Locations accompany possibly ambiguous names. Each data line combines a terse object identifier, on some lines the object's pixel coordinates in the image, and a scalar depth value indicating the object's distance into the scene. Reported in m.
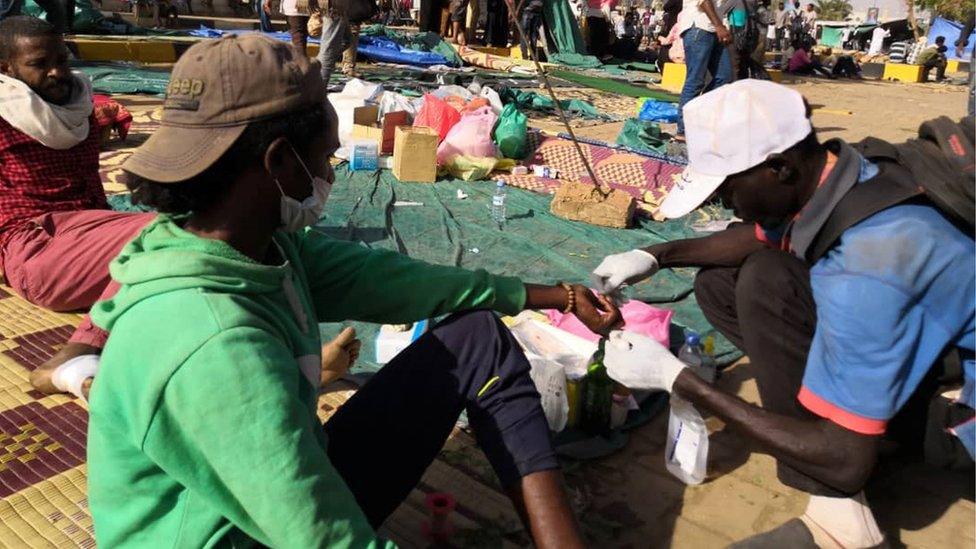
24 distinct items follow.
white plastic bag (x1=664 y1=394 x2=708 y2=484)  2.40
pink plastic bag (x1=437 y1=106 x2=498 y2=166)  6.20
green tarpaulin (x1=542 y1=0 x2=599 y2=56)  16.67
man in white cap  1.70
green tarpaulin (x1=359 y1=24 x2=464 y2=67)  14.48
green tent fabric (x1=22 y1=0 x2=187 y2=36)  12.09
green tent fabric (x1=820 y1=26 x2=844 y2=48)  36.56
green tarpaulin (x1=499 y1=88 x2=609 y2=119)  9.40
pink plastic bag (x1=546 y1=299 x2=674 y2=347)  3.21
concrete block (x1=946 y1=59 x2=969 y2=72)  25.94
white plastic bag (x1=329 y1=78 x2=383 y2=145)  6.68
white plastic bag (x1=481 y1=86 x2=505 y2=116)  6.80
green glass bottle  2.68
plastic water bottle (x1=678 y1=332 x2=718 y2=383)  3.02
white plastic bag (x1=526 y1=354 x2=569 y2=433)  2.61
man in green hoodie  1.15
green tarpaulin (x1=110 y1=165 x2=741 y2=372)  4.27
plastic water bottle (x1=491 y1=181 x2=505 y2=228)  5.11
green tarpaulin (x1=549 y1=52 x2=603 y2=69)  16.22
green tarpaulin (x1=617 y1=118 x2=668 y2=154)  7.30
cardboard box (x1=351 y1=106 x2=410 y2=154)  6.30
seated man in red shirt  3.14
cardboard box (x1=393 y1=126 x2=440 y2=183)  5.78
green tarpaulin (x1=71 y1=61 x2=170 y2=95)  8.70
